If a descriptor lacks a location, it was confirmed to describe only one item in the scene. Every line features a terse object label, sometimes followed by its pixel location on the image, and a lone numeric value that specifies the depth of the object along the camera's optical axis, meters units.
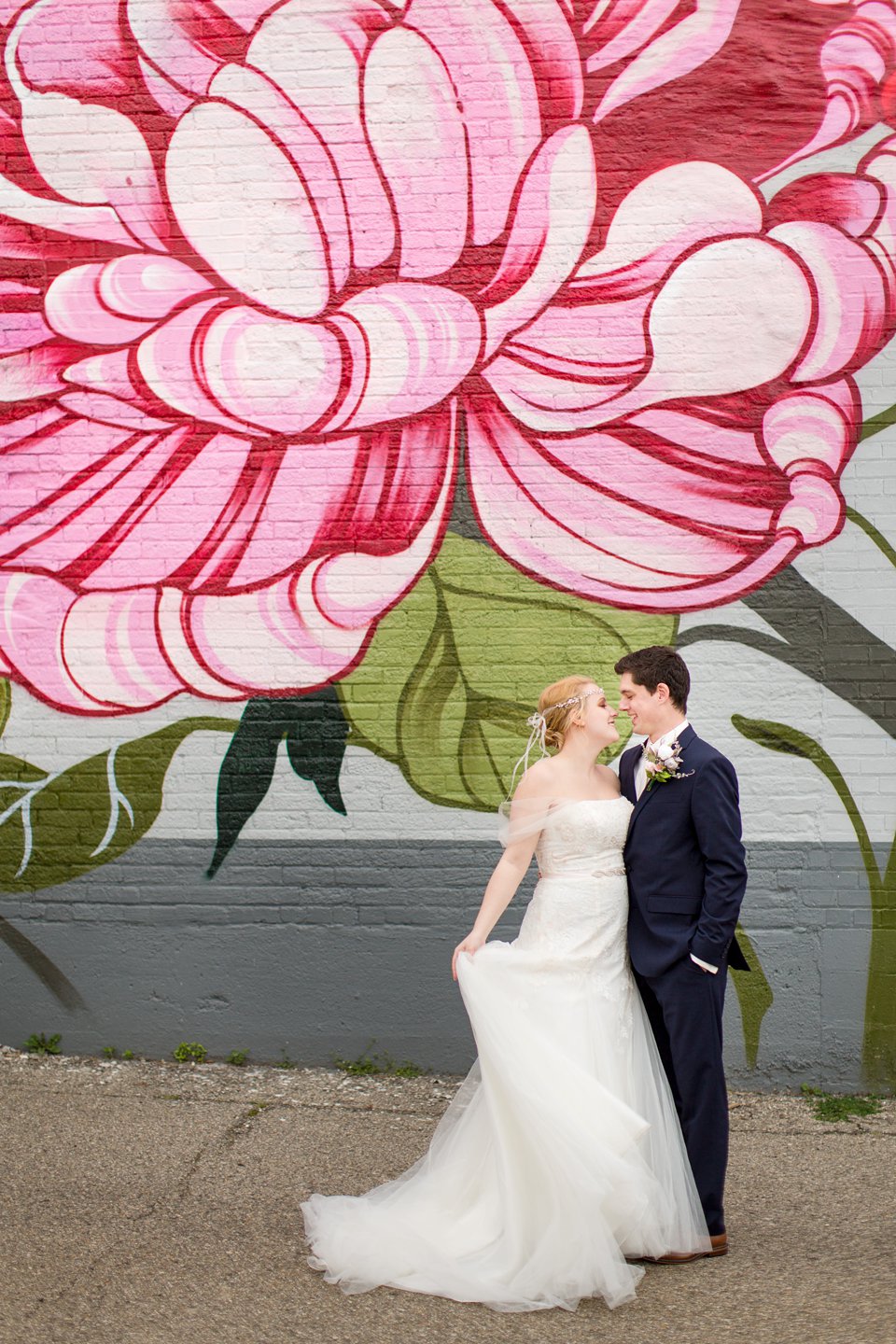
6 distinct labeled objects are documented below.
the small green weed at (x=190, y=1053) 5.99
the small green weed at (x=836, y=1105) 5.50
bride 3.93
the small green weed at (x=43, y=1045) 6.07
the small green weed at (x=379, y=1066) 5.89
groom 4.09
